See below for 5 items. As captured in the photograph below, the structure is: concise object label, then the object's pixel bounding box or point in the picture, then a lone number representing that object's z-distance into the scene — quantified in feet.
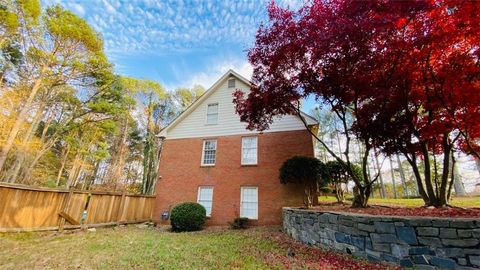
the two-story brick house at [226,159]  37.17
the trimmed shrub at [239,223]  34.96
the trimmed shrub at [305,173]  32.24
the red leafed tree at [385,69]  17.69
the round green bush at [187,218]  33.17
